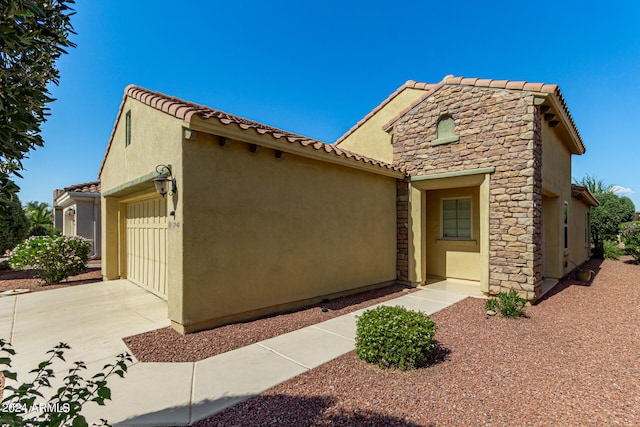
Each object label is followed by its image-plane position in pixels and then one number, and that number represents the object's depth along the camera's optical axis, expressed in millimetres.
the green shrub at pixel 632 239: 13625
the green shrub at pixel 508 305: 6008
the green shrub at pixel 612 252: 16281
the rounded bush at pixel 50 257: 9039
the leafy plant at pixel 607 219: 20047
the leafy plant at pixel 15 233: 12922
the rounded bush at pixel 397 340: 3908
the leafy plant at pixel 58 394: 1487
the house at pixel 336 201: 5289
